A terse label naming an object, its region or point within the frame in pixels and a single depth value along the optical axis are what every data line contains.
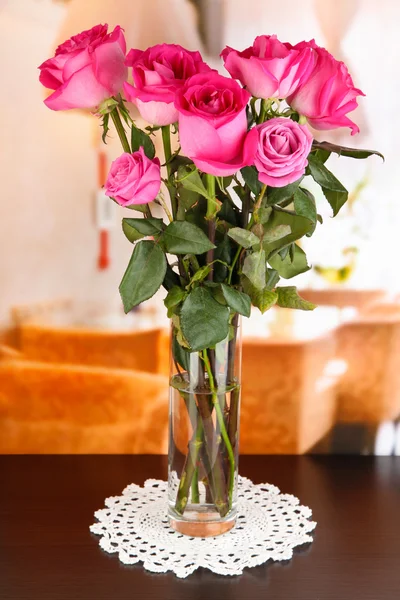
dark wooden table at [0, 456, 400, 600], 0.92
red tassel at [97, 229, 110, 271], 1.32
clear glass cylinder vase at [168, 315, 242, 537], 0.99
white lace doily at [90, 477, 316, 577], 0.97
